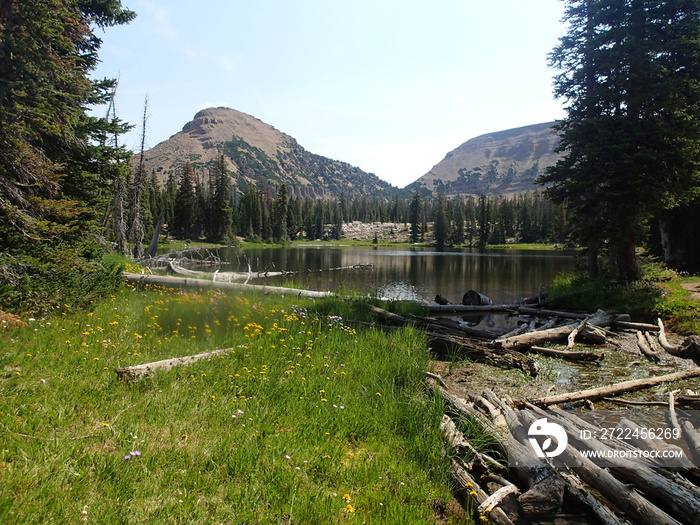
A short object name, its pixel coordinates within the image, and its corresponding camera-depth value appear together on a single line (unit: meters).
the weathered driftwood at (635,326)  11.90
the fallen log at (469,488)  3.52
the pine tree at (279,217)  103.53
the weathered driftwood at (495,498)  3.59
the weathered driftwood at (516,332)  11.53
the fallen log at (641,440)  4.92
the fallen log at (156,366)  5.21
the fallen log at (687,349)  9.06
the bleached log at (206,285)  15.15
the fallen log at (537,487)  3.74
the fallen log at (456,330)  11.81
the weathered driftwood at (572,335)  10.64
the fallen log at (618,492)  3.48
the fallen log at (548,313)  14.32
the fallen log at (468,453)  4.41
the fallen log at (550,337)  10.43
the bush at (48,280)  7.57
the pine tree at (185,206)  81.81
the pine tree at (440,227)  121.68
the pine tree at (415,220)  144.00
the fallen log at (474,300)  18.61
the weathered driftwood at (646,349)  9.34
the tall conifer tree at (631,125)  14.26
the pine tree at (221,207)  84.06
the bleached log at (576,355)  9.40
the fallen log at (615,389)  6.36
